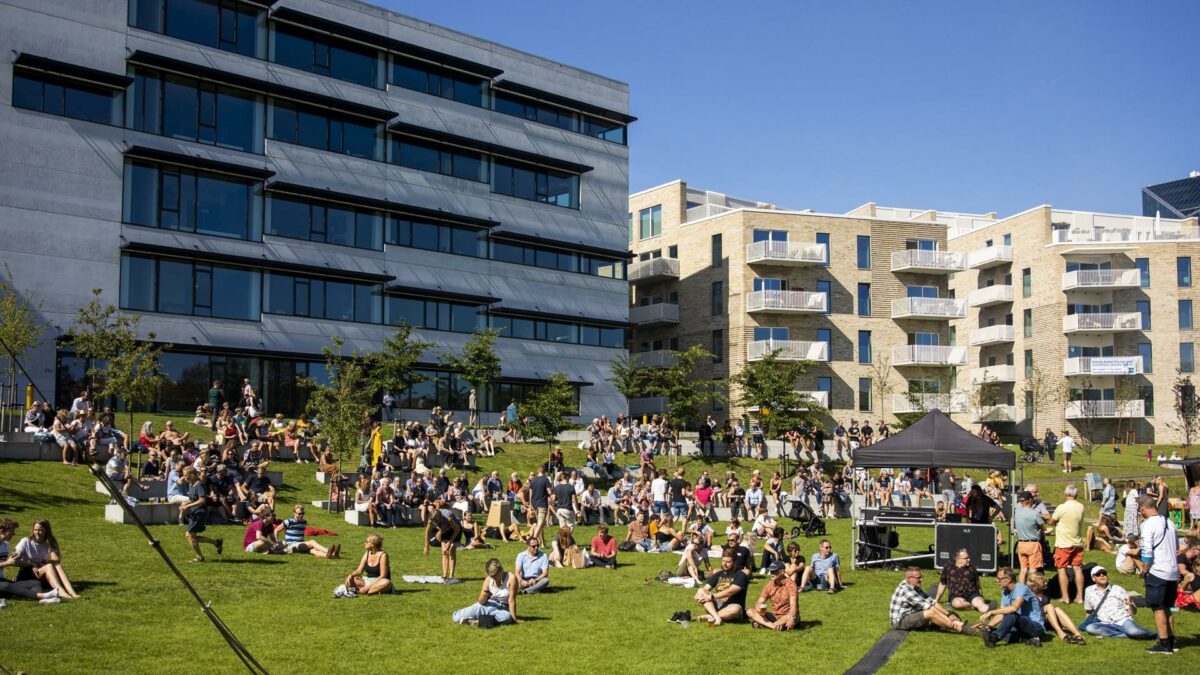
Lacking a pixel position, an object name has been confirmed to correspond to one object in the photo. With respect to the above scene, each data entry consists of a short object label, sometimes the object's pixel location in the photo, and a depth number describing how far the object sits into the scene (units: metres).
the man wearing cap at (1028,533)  19.92
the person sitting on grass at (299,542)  22.69
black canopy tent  22.77
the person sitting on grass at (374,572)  18.47
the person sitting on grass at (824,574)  20.59
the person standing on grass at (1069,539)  19.70
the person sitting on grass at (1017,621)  15.57
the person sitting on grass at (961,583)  17.64
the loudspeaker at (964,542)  21.22
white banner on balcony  70.06
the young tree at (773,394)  52.84
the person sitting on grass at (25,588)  16.44
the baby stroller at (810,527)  30.41
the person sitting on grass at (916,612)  16.31
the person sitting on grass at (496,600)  16.45
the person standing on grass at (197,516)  20.81
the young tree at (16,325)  35.19
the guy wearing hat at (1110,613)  16.02
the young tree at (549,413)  43.88
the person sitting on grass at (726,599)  17.11
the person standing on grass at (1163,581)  14.64
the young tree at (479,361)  49.47
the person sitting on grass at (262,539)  22.19
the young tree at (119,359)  32.66
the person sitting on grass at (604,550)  24.34
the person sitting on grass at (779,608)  16.64
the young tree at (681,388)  53.31
